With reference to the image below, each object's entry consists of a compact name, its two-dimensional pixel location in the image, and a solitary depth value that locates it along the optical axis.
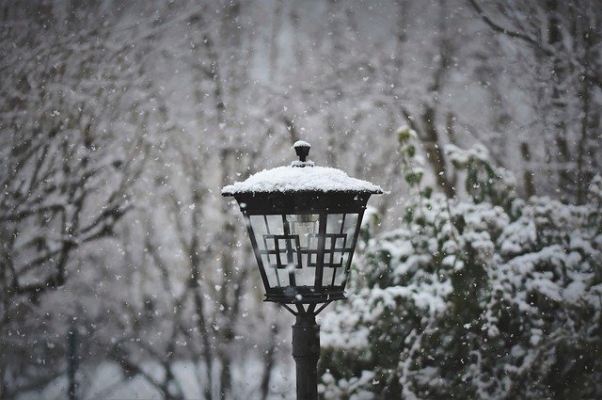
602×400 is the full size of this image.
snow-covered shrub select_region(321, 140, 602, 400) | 10.17
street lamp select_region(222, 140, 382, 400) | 5.83
